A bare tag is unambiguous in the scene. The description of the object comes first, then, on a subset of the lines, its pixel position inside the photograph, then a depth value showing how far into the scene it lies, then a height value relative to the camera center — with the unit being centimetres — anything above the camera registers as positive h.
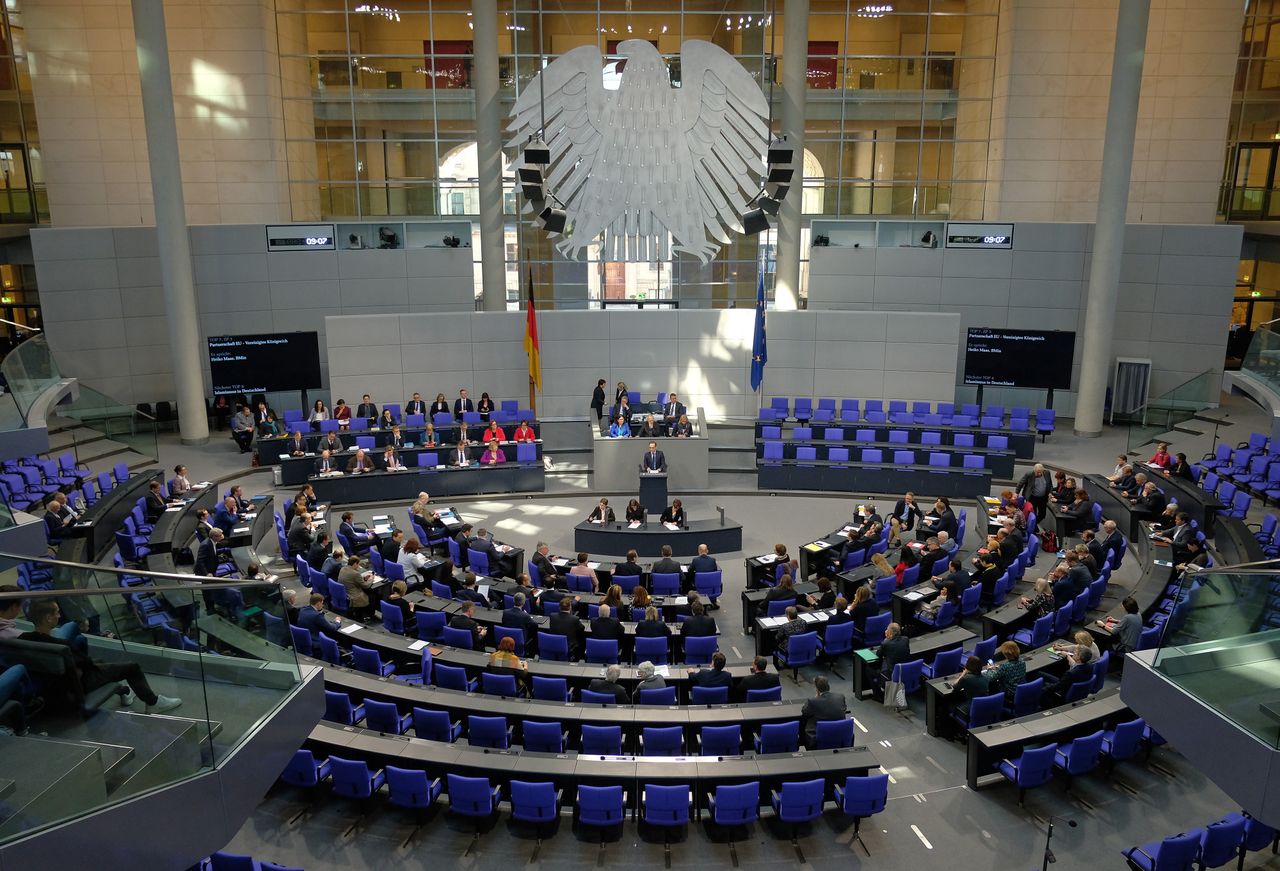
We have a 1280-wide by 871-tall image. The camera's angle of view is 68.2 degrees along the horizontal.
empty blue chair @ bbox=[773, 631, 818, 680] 1131 -468
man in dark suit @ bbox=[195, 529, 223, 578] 1291 -411
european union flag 2028 -195
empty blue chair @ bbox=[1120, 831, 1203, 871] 731 -457
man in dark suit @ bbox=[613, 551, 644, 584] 1333 -438
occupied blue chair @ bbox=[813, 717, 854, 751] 917 -459
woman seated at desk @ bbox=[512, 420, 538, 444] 1925 -360
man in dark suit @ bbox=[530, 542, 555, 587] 1323 -434
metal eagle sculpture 1936 +230
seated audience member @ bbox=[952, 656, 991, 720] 980 -438
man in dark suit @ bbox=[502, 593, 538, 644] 1136 -429
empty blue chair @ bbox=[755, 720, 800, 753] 911 -459
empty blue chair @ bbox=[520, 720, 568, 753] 909 -457
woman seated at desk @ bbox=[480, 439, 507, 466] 1873 -394
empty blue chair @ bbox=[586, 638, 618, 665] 1097 -452
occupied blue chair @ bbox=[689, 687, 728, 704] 984 -451
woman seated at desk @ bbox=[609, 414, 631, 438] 1866 -339
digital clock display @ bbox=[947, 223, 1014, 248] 2353 +47
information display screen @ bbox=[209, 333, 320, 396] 2158 -247
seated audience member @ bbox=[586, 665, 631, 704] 977 -440
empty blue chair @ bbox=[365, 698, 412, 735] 934 -453
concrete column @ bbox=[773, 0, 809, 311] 2177 +294
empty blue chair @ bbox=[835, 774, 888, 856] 835 -471
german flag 2061 -196
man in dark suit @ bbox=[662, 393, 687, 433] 1912 -320
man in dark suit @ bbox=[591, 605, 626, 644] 1116 -433
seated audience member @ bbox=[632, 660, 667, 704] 984 -438
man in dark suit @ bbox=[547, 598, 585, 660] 1130 -439
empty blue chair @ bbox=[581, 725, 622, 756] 894 -452
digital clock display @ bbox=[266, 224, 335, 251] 2320 +40
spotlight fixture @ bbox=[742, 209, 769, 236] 1923 +67
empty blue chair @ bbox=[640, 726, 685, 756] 896 -453
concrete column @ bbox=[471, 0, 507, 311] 2156 +228
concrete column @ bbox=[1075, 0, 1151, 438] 2047 +87
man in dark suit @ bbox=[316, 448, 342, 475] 1806 -396
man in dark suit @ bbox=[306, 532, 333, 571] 1366 -428
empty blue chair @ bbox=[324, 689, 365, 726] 939 -446
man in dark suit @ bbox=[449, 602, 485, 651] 1140 -441
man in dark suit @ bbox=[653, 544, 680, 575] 1332 -433
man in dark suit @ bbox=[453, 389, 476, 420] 2106 -332
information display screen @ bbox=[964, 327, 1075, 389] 2225 -240
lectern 1742 -432
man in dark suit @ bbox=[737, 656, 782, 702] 990 -439
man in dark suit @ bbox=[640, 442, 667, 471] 1761 -377
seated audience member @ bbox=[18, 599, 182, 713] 511 -234
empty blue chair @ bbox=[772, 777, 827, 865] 829 -474
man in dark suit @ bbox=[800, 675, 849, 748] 928 -439
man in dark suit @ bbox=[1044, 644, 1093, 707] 991 -437
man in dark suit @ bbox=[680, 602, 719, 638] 1138 -439
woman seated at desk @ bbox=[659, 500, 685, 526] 1542 -417
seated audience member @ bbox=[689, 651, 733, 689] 990 -435
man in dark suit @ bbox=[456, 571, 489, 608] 1241 -438
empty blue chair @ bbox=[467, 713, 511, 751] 910 -455
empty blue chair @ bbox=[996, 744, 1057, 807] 870 -469
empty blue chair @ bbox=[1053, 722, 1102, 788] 881 -462
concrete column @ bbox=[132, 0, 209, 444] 1950 +75
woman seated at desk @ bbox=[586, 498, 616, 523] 1538 -416
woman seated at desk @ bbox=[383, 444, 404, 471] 1834 -396
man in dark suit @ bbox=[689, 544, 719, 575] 1329 -427
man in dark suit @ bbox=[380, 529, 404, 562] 1384 -424
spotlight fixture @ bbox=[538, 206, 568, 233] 1817 +66
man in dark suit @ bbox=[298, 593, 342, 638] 1098 -421
